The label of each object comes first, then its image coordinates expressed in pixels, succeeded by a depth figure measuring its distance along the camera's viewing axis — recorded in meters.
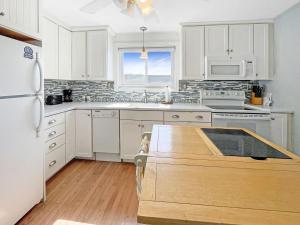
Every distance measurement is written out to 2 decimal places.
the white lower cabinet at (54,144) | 2.60
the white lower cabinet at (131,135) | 3.26
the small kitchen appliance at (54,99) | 3.34
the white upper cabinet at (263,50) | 3.21
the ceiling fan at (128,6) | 1.69
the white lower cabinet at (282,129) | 2.80
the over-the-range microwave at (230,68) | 3.23
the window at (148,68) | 3.91
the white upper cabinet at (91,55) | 3.57
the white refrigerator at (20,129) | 1.64
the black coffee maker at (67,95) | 3.85
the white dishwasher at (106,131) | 3.32
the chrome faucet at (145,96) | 3.87
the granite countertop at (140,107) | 2.83
